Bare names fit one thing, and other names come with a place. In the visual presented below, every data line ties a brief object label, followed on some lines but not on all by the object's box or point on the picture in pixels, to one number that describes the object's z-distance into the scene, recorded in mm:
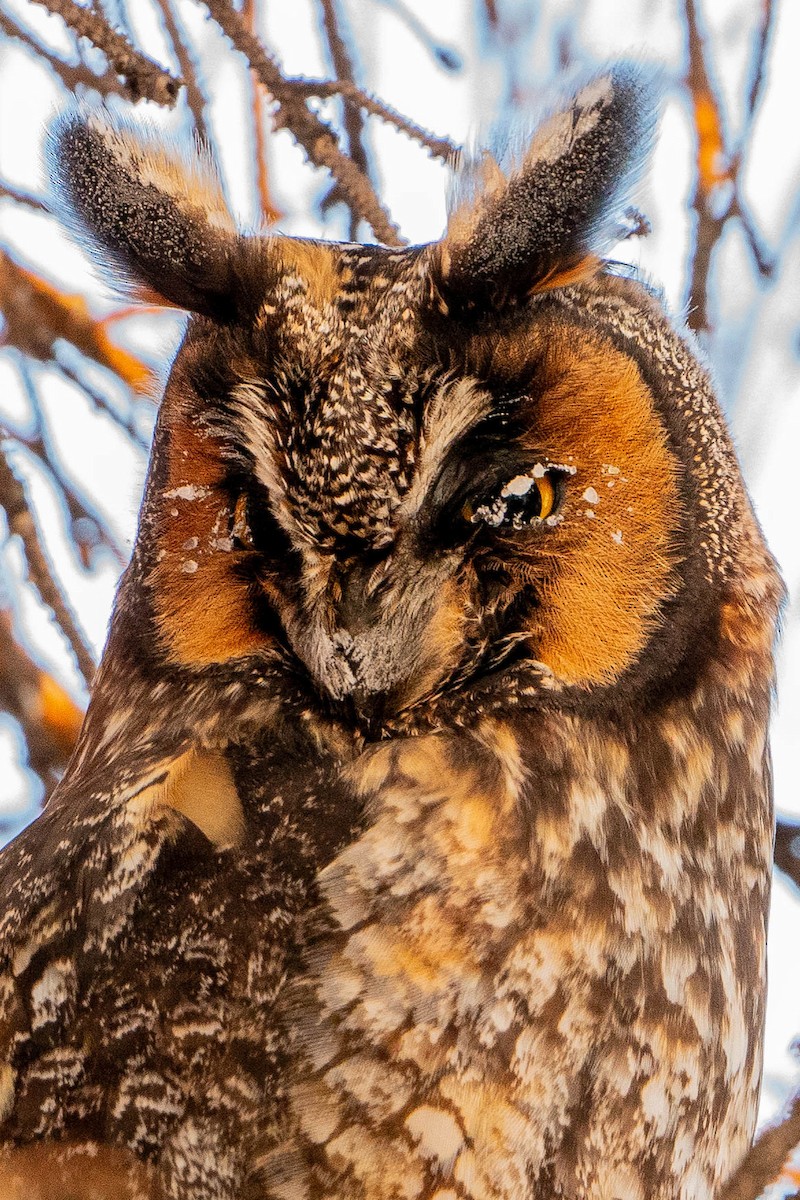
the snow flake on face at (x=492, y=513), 3283
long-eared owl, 3078
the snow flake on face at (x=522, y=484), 3312
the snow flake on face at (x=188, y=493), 3551
